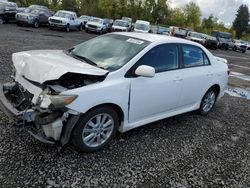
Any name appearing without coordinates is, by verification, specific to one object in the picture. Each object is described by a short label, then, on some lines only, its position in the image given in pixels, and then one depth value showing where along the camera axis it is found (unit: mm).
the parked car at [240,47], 27356
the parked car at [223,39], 24674
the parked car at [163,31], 24284
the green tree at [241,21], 63320
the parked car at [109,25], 22375
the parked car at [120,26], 20022
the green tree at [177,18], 48314
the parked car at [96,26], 20076
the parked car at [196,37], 20817
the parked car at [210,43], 21017
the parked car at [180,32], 23042
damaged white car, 2396
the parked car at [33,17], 15501
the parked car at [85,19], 22430
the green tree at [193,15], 54429
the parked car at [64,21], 16877
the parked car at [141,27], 20252
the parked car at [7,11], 15207
